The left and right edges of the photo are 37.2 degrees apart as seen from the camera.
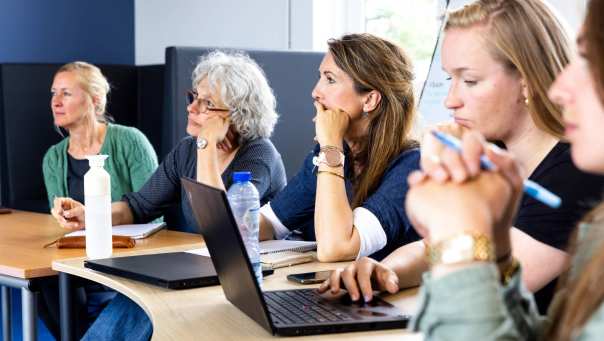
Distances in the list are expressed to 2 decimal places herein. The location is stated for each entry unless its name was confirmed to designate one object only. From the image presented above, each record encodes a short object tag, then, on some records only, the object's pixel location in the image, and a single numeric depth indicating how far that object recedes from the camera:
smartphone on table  1.68
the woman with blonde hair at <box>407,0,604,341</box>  0.82
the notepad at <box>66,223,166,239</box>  2.36
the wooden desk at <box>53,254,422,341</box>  1.30
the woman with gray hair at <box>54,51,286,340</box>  2.71
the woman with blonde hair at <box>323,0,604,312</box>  1.44
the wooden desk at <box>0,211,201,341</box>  2.08
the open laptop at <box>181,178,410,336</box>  1.29
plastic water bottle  1.75
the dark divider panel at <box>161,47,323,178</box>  3.62
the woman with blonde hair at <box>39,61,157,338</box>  3.44
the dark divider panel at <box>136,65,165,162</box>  4.22
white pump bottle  2.06
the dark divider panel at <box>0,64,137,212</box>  4.03
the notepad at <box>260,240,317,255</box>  2.05
